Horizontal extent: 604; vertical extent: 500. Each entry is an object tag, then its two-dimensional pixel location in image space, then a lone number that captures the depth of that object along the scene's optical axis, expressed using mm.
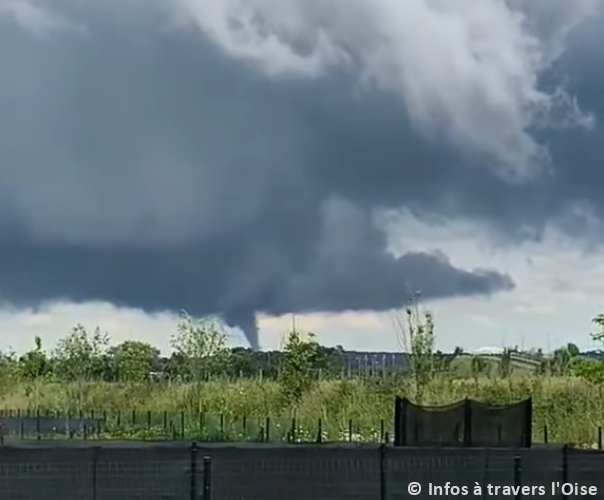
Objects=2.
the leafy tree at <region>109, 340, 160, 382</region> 56438
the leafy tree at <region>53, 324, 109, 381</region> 53875
